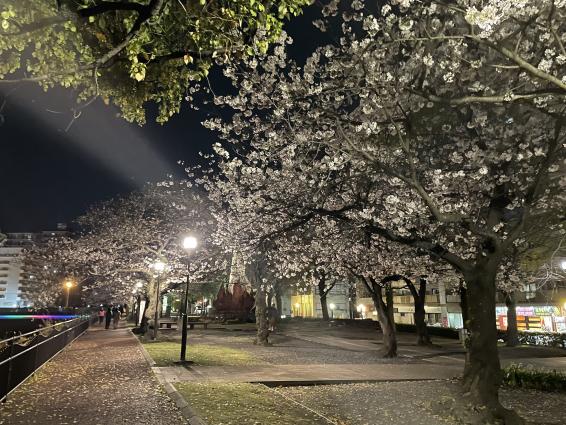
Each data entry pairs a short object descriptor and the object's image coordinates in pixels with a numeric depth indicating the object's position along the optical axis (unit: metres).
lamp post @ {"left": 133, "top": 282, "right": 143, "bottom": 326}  37.41
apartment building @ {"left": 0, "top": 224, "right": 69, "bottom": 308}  130.75
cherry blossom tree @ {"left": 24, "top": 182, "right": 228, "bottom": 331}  28.38
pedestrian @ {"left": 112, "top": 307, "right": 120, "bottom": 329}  38.56
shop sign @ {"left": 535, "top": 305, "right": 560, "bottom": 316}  39.69
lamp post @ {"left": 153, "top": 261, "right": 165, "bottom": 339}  24.38
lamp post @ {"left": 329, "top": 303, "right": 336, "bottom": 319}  78.22
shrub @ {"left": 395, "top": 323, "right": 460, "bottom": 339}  34.84
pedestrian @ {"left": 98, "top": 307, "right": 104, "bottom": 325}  50.27
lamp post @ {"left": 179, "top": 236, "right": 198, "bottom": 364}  15.02
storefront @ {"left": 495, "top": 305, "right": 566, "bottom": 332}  39.25
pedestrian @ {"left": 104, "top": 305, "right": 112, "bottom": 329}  35.70
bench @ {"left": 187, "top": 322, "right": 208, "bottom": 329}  37.61
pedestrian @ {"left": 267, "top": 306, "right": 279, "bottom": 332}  36.12
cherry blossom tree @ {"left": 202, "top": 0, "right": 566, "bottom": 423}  8.95
